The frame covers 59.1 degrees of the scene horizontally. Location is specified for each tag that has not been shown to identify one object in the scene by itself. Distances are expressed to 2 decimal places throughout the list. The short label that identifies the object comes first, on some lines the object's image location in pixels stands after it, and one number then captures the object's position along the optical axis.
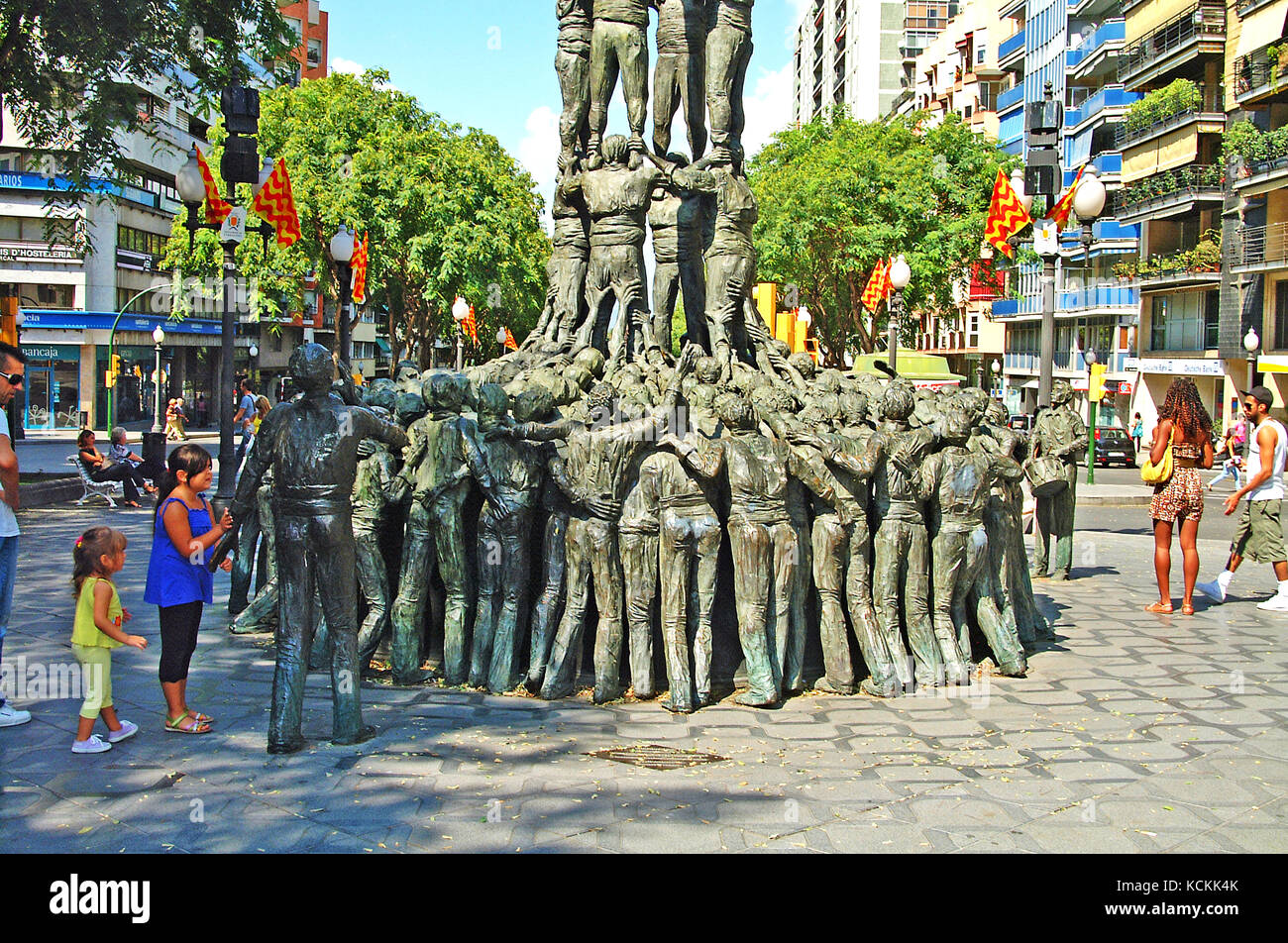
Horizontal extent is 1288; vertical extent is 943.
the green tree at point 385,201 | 31.78
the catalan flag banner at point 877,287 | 25.64
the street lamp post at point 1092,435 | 20.24
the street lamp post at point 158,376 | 35.41
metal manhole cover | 6.04
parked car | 31.55
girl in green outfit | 6.00
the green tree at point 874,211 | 33.09
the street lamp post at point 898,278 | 19.80
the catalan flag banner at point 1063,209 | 15.84
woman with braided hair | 10.07
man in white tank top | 9.95
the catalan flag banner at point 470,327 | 30.49
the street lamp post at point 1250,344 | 29.06
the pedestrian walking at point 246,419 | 17.41
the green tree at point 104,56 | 14.02
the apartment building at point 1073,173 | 43.66
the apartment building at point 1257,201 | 31.67
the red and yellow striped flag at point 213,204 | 15.38
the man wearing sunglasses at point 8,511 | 6.41
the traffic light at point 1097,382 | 23.71
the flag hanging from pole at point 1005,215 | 18.45
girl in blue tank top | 6.25
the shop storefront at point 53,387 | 37.28
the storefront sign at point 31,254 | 36.81
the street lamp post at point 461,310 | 28.06
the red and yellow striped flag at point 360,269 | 22.28
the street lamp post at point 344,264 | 16.83
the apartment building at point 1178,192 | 35.91
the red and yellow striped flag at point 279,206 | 17.41
